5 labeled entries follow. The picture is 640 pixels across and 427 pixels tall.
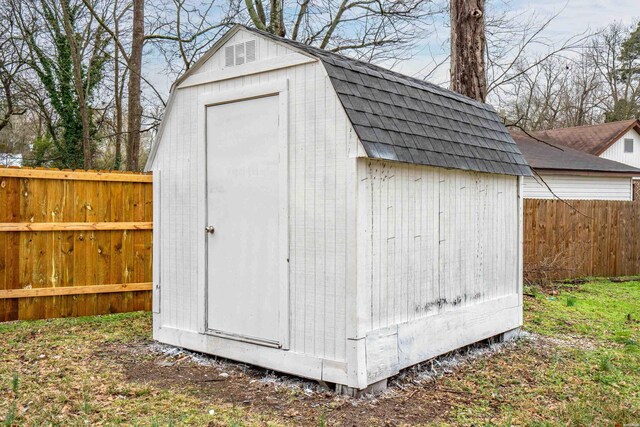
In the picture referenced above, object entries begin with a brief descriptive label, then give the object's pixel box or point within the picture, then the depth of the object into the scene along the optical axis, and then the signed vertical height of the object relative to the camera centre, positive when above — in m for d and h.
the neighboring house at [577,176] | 14.01 +1.01
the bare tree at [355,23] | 11.15 +4.14
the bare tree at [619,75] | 25.75 +6.73
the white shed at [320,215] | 3.74 -0.02
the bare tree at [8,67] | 13.39 +3.86
